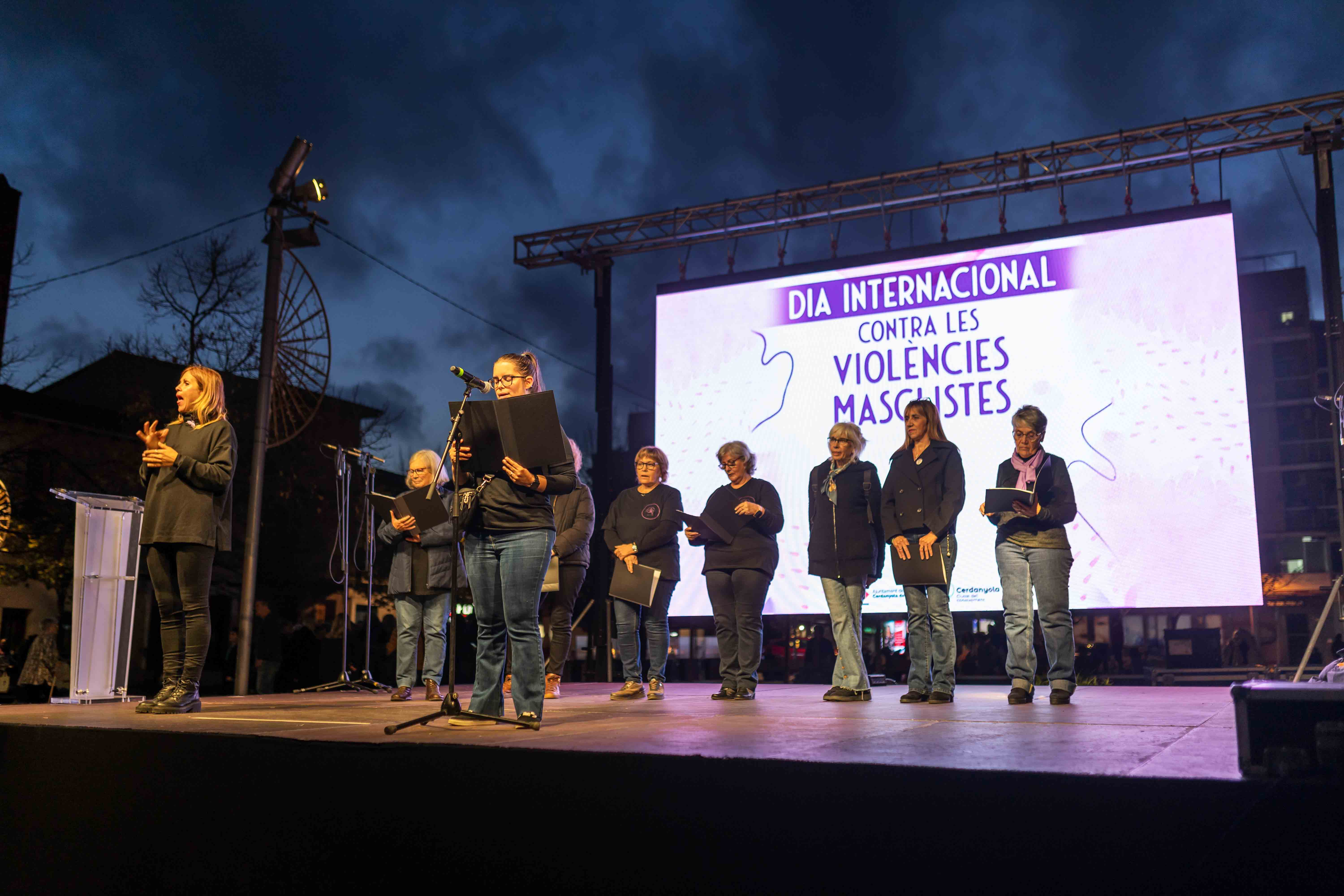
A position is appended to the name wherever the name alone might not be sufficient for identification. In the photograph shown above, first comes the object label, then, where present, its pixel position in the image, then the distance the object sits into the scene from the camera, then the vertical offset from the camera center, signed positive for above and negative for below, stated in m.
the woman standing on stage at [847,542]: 5.12 +0.23
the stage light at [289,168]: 7.98 +3.35
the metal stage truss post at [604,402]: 10.21 +1.93
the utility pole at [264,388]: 7.77 +1.56
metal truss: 8.16 +3.67
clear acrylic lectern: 5.12 -0.04
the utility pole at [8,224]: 19.41 +7.12
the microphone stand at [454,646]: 3.22 -0.20
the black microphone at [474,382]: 3.13 +0.65
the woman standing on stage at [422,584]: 5.50 +0.01
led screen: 7.55 +1.67
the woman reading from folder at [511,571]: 3.26 +0.05
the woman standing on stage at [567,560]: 5.67 +0.15
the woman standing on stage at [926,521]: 4.89 +0.32
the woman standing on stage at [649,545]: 5.76 +0.24
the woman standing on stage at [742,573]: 5.51 +0.07
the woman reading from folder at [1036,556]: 4.62 +0.14
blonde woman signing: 4.07 +0.27
